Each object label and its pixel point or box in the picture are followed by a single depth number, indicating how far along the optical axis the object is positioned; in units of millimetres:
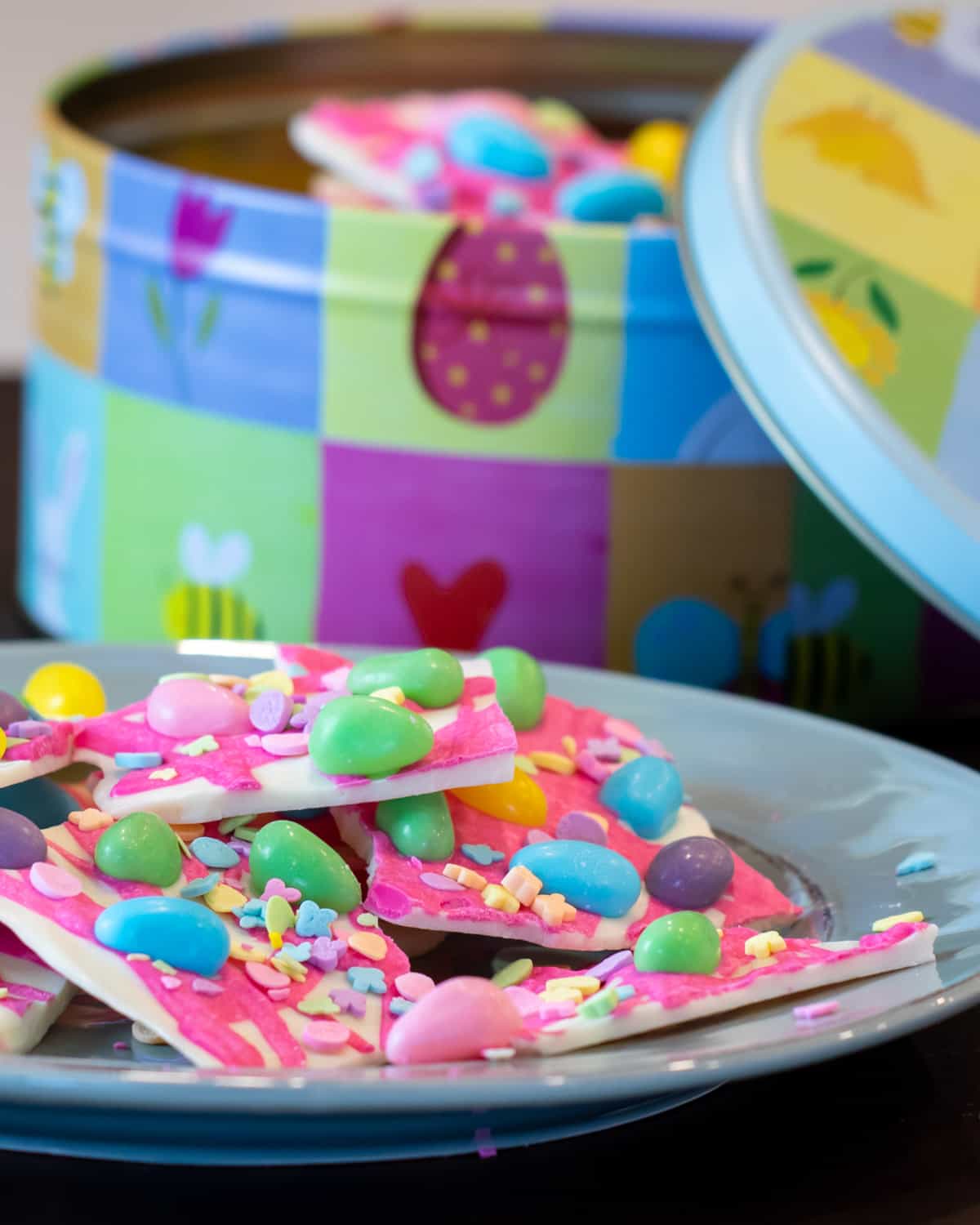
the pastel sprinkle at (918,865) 601
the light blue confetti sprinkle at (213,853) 569
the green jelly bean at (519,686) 615
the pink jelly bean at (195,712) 593
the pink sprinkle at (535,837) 591
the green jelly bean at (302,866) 562
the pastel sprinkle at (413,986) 549
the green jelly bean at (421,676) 590
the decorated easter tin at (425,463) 723
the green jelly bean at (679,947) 554
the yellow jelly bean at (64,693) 615
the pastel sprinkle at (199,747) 585
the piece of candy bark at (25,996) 538
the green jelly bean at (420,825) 572
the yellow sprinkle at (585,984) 553
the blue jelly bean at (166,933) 538
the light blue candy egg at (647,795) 605
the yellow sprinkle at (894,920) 571
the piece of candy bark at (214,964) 533
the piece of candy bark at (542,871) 566
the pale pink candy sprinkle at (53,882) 545
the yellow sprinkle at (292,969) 549
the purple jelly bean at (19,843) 547
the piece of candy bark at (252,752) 571
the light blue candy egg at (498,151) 841
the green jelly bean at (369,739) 565
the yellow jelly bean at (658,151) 865
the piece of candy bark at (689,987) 540
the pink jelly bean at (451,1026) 528
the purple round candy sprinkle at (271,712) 591
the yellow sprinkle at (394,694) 586
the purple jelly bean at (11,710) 586
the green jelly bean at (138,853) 556
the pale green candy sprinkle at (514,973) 565
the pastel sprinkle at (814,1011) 536
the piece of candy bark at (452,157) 827
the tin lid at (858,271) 652
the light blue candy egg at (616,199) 800
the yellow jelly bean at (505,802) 594
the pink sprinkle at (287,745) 581
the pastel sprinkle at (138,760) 583
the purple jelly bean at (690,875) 586
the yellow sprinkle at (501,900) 568
